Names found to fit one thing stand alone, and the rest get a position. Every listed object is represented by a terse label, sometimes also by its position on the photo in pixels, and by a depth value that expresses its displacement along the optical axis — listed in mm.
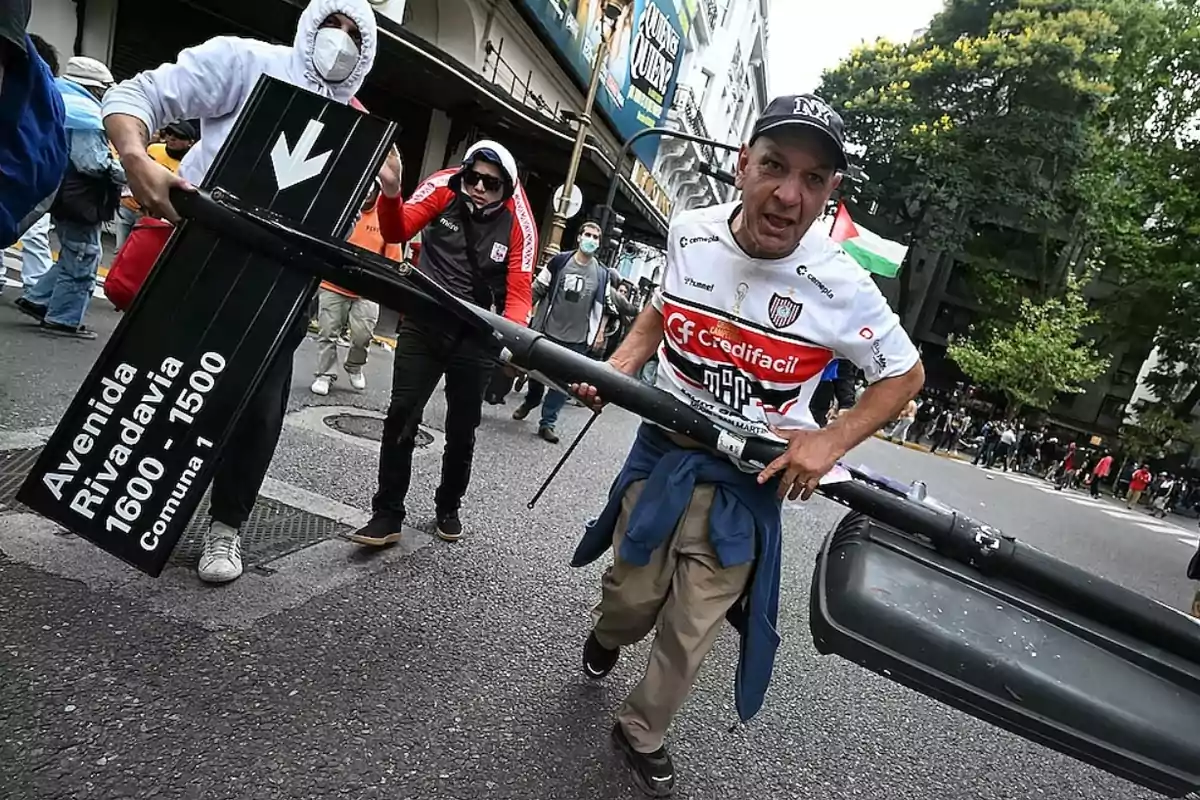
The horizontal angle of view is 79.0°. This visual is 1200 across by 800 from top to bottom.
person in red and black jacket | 3254
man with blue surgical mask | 6988
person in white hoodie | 2217
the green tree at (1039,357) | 28734
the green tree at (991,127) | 30062
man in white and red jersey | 2041
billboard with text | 16625
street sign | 1983
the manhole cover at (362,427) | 5297
